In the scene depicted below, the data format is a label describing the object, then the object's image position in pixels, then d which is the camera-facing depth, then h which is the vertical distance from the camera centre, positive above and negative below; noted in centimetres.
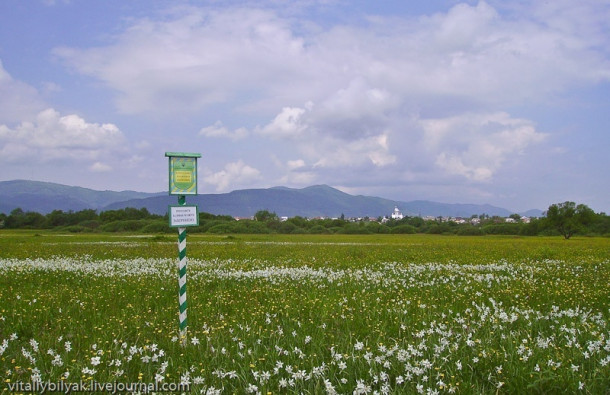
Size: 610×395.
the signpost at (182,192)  813 +37
